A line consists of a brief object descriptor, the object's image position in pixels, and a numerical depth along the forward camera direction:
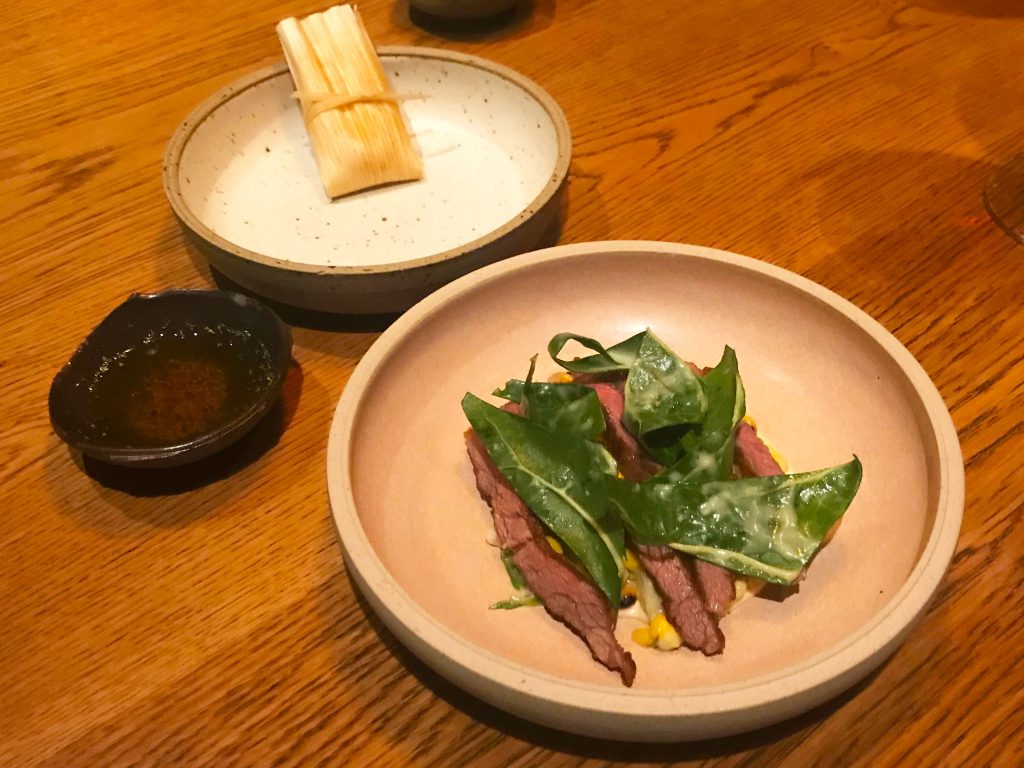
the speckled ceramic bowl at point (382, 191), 0.37
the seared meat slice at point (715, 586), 0.28
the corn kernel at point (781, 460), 0.32
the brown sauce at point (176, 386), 0.33
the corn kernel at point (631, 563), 0.29
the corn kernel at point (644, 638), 0.28
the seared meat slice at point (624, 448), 0.31
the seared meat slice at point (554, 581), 0.27
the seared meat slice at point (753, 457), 0.30
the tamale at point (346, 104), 0.44
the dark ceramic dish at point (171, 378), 0.32
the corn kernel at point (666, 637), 0.27
